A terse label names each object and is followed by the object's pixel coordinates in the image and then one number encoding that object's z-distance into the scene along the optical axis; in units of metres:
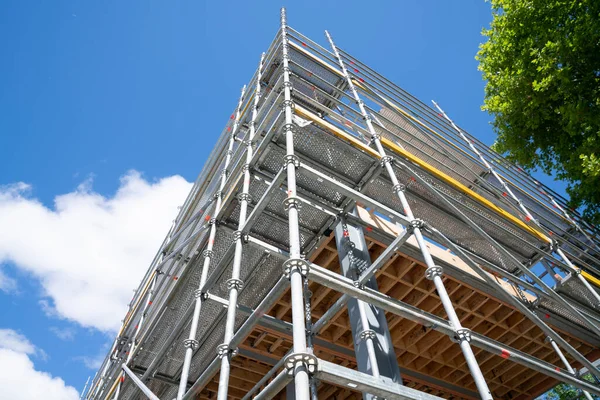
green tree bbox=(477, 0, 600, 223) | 8.97
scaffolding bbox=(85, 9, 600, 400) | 4.35
